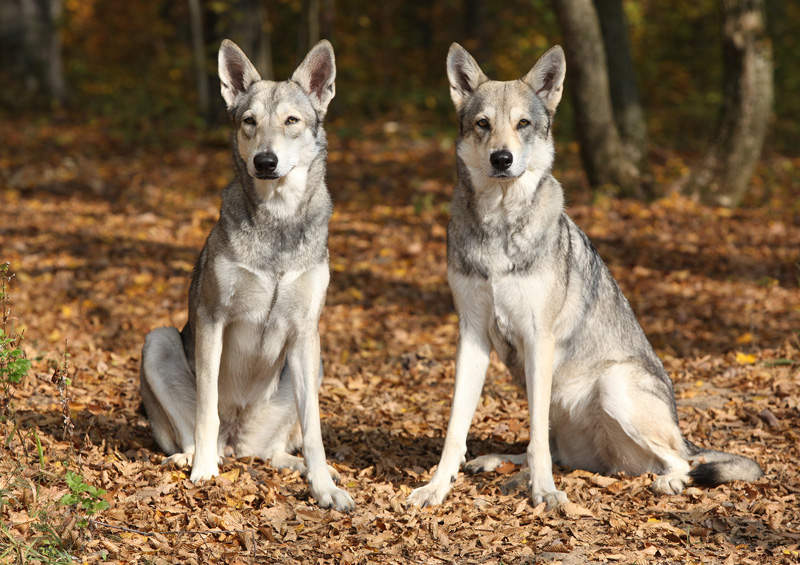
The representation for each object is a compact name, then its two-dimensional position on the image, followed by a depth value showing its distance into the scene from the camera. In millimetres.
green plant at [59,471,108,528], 3941
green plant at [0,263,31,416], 4457
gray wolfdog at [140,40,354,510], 5074
